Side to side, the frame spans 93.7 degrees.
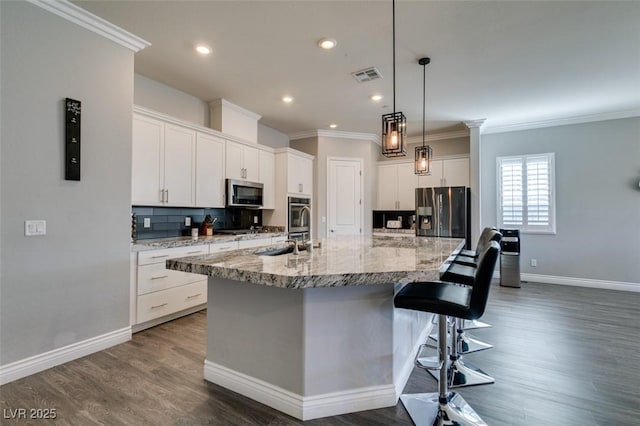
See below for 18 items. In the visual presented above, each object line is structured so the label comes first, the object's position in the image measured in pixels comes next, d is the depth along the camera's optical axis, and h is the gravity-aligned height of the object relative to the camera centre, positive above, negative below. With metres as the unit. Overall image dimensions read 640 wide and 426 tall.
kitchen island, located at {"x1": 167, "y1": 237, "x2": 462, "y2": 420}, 1.69 -0.72
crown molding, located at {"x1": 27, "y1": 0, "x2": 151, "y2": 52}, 2.24 +1.57
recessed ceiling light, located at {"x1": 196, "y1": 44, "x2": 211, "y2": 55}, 2.87 +1.61
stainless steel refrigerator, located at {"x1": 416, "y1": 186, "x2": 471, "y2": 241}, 5.11 +0.05
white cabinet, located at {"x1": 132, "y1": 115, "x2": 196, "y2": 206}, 3.12 +0.57
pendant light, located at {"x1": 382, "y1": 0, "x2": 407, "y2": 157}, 2.36 +0.63
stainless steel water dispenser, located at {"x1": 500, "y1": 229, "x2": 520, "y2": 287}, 4.87 -0.72
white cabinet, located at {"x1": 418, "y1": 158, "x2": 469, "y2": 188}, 5.43 +0.76
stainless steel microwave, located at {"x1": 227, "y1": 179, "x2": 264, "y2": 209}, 4.19 +0.31
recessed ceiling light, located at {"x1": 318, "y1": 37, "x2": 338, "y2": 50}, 2.76 +1.60
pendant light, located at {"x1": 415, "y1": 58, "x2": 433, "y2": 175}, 3.46 +0.65
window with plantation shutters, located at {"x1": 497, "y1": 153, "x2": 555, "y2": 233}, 5.09 +0.38
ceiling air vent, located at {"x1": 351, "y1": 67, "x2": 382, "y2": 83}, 3.32 +1.60
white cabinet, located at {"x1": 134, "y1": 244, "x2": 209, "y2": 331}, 2.92 -0.77
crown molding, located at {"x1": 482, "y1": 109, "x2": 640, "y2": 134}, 4.59 +1.55
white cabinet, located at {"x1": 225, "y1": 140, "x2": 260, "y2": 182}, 4.23 +0.78
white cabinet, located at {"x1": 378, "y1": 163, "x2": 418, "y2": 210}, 5.95 +0.58
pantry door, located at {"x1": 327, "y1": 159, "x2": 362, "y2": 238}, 5.66 +0.34
